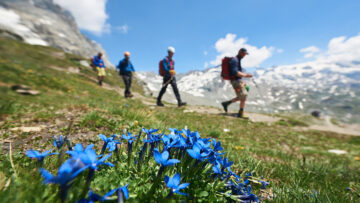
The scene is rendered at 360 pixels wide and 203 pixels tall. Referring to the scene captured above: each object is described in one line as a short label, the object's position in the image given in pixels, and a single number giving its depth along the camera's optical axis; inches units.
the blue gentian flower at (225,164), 21.6
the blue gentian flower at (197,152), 17.9
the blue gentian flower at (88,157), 12.7
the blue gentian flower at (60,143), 19.8
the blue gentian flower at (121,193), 13.7
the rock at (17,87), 136.7
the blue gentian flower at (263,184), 27.5
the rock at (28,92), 133.7
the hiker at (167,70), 171.6
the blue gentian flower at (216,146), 22.2
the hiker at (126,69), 217.1
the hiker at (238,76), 143.4
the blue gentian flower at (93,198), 13.3
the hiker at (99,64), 292.4
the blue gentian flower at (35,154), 14.8
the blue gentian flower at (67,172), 11.5
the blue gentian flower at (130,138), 22.9
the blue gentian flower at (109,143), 20.8
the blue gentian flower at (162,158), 16.8
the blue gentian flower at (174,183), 15.7
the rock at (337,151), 112.1
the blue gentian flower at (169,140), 20.9
